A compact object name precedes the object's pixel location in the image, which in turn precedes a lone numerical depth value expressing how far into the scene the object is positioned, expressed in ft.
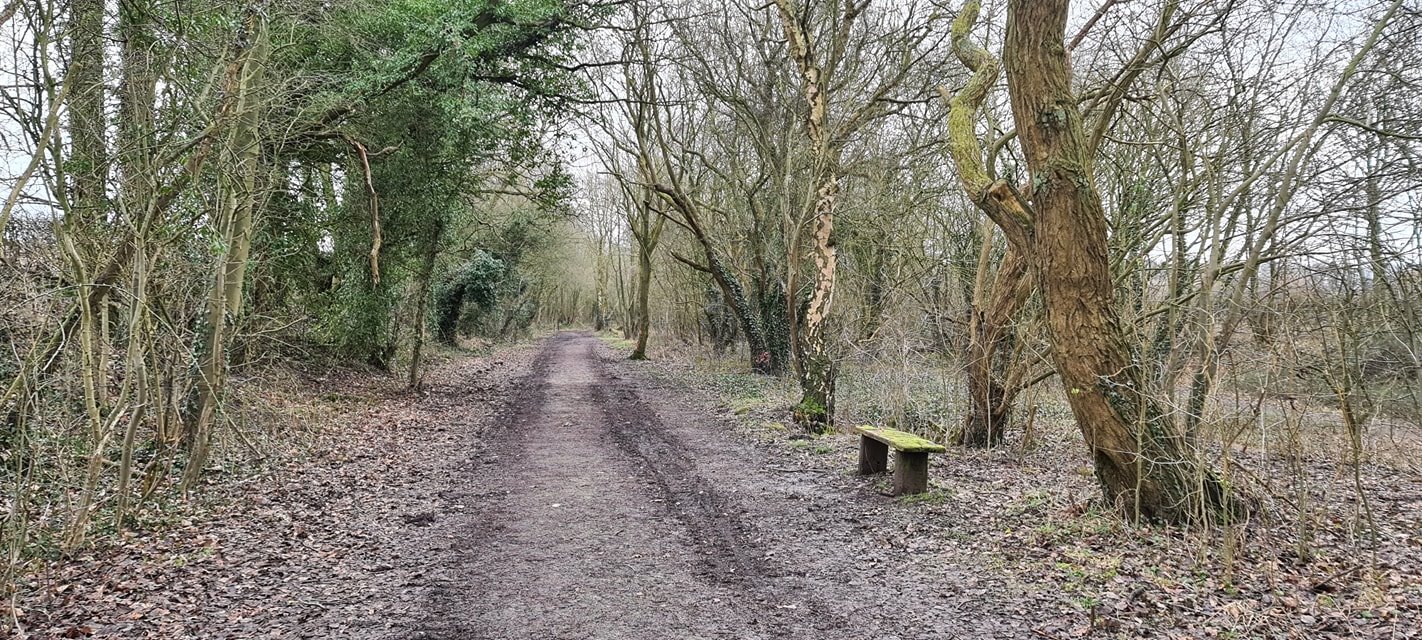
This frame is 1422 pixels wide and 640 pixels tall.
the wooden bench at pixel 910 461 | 22.76
